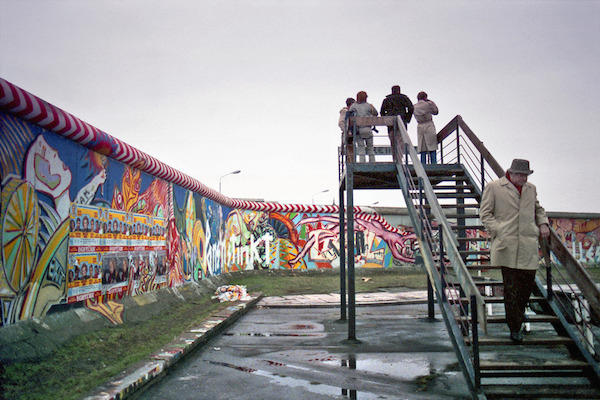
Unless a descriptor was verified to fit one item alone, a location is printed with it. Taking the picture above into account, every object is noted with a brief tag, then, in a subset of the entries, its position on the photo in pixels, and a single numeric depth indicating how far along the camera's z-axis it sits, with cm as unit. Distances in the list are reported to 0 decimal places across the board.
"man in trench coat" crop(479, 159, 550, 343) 475
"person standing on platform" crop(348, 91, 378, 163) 928
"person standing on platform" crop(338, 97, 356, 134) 1035
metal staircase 430
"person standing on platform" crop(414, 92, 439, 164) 967
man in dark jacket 970
